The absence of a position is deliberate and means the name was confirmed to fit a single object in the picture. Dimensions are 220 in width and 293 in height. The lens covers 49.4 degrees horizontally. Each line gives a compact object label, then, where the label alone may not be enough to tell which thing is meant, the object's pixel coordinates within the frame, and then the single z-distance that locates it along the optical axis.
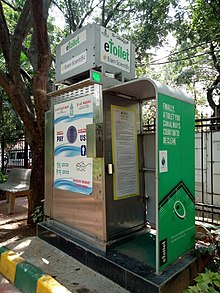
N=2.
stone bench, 5.52
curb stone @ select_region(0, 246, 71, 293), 2.30
